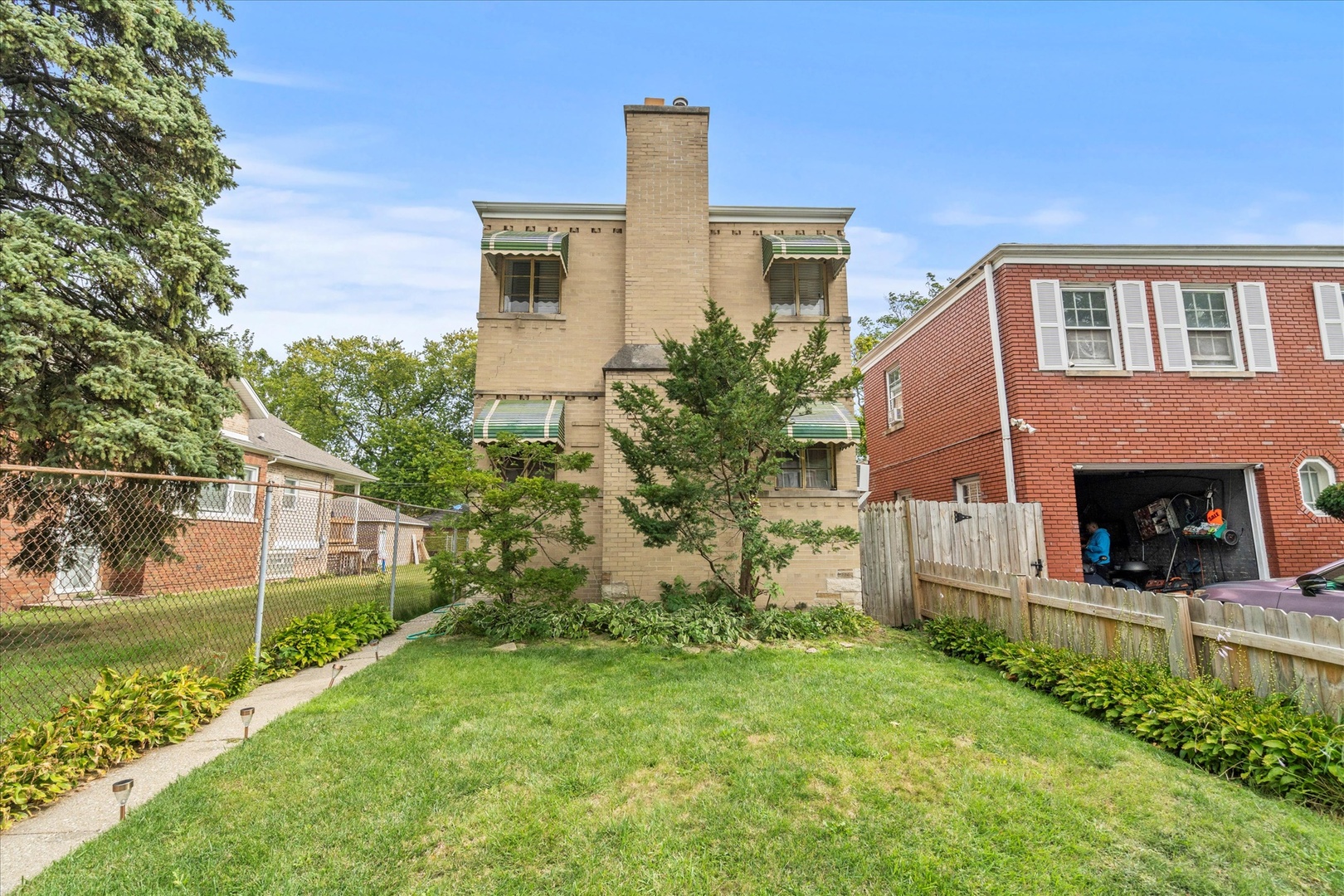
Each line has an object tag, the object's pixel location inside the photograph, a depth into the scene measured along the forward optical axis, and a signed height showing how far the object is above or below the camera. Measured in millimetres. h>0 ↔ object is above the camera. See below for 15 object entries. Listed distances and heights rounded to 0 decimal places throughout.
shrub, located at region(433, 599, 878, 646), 7930 -1533
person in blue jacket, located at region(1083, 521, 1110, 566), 10930 -644
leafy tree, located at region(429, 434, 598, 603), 8062 -87
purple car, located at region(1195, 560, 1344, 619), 5582 -859
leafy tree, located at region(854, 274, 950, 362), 28094 +10403
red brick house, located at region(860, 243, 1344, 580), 10164 +2361
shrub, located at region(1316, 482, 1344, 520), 9008 +172
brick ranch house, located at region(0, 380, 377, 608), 8945 +100
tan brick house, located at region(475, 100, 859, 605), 10109 +4460
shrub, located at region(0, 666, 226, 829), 3338 -1461
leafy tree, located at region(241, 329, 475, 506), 36344 +8568
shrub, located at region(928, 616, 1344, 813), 3428 -1524
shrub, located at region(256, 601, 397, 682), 6410 -1483
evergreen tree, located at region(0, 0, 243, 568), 6367 +3331
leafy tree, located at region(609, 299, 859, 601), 7789 +1166
